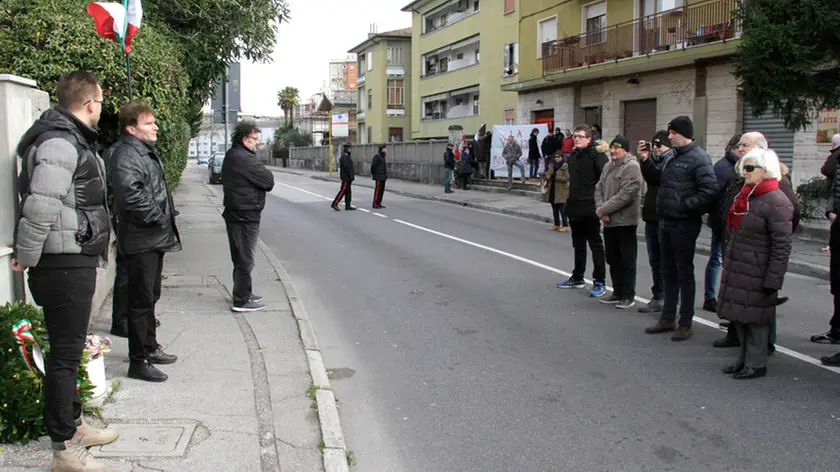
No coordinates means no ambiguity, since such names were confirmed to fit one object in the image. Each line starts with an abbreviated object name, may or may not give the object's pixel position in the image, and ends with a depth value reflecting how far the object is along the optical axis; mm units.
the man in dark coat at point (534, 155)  25359
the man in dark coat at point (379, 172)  21203
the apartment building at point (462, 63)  37531
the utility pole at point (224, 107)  19875
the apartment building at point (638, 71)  20219
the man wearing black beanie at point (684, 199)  6656
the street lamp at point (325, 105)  48097
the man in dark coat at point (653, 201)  7664
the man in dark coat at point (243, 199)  7508
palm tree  94375
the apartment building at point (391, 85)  59062
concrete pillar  4887
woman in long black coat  5586
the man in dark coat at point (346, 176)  20109
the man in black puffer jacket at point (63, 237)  3676
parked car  38753
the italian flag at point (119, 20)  6707
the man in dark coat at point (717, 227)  7414
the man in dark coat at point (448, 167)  27312
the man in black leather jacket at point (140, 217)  5090
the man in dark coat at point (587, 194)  8781
